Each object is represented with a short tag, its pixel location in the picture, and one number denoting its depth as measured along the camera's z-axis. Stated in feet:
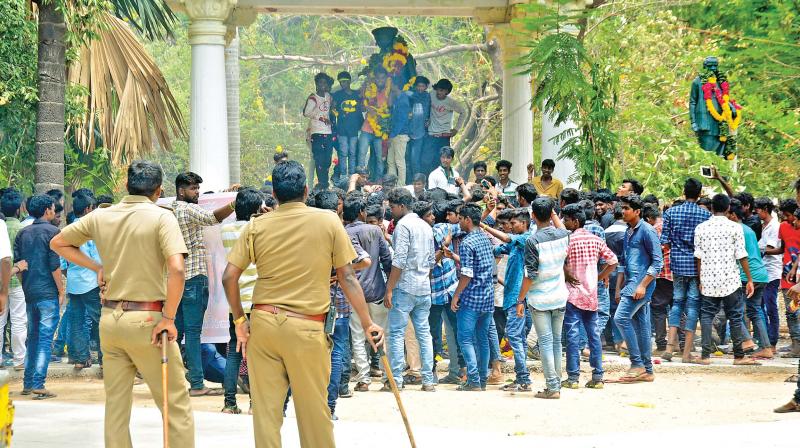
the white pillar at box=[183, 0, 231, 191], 59.88
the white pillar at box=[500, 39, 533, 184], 66.82
